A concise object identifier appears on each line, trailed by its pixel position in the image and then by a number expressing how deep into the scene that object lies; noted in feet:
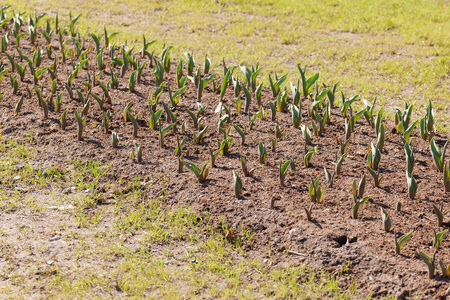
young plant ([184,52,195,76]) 44.34
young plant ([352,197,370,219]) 25.59
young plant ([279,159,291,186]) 28.35
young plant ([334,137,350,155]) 32.17
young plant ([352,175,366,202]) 27.04
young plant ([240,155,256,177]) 29.86
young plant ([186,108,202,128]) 35.73
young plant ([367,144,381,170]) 30.23
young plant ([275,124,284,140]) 34.17
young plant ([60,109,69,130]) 35.24
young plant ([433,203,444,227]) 24.67
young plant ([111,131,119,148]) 33.32
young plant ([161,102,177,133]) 35.35
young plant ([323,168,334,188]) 28.81
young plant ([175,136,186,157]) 31.83
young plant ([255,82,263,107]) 38.75
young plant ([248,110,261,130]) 34.69
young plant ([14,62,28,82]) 41.75
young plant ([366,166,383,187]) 28.32
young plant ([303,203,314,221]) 26.01
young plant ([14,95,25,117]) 36.99
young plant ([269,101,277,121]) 36.45
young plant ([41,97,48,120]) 36.21
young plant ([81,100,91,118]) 35.83
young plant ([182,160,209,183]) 29.01
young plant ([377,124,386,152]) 32.42
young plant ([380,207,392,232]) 24.74
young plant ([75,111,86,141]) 33.49
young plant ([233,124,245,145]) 32.68
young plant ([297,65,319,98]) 39.27
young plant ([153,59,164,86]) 40.42
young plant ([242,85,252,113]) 37.39
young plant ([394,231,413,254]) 22.95
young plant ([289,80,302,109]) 37.65
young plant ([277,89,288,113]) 38.40
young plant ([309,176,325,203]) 27.22
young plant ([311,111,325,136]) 34.68
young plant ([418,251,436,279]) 21.57
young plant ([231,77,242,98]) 40.70
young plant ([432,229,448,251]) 22.83
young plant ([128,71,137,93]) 40.55
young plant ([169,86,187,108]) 37.19
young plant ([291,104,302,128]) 35.76
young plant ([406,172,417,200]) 27.25
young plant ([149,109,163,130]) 34.60
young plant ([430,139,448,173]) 29.01
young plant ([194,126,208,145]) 33.71
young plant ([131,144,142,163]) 31.81
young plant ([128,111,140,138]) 33.52
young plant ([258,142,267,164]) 31.12
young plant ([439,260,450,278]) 21.91
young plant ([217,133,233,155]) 31.60
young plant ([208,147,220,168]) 30.98
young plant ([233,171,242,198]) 27.71
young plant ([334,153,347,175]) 29.66
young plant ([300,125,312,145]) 33.38
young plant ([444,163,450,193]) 27.91
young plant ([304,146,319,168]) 30.18
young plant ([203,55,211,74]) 44.71
